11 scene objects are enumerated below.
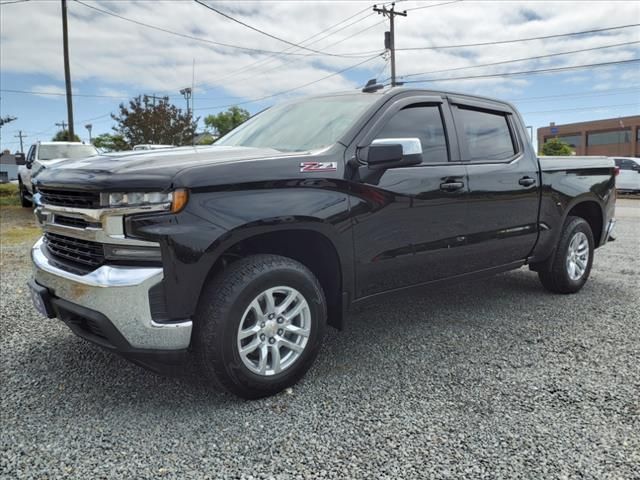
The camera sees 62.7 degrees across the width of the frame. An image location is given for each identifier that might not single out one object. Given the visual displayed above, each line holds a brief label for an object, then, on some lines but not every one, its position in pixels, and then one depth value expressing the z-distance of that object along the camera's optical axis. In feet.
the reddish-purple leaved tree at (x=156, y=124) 86.07
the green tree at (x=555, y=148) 133.28
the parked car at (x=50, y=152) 43.04
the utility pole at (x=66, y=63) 60.54
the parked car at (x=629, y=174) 67.15
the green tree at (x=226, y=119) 239.09
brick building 182.91
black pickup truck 8.36
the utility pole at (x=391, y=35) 85.56
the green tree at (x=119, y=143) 91.35
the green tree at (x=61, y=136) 209.67
